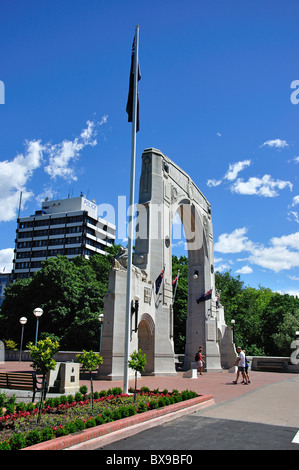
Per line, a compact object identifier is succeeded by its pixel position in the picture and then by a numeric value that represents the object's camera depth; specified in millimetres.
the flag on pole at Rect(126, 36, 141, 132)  15133
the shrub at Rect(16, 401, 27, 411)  8648
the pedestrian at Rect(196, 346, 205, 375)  25953
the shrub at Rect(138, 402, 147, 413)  8969
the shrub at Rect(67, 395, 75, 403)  9875
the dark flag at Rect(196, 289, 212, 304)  34006
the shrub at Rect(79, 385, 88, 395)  11047
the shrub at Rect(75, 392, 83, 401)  10297
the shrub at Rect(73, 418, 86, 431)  6782
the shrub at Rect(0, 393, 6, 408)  9008
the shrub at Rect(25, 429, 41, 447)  6000
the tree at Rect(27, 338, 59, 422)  8039
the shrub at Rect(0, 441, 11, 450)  5414
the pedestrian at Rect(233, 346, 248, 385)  19375
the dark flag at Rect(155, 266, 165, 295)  25353
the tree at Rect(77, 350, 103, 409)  9516
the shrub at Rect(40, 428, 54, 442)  6210
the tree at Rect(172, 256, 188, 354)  43694
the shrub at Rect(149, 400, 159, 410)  9250
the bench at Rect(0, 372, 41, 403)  11906
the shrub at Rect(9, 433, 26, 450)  5789
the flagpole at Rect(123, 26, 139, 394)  12870
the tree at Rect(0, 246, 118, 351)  37438
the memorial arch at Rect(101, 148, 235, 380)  20953
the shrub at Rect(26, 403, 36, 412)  8805
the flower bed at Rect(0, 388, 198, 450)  6324
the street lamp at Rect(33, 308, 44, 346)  24830
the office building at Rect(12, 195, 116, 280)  87500
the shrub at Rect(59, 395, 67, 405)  9734
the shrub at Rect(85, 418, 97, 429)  7052
